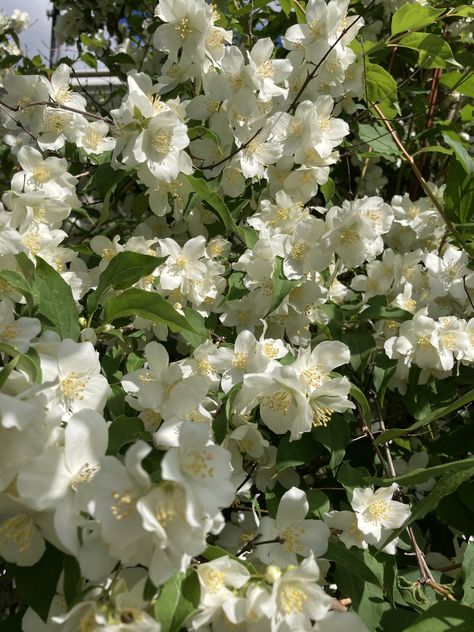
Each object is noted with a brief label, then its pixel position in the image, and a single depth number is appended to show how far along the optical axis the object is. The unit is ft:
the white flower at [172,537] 0.58
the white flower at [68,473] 0.62
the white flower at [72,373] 0.79
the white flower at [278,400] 0.83
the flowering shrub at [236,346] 0.63
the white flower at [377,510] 0.91
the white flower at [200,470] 0.58
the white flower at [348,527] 0.93
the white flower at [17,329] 0.79
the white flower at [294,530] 0.84
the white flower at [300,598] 0.66
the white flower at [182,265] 1.10
